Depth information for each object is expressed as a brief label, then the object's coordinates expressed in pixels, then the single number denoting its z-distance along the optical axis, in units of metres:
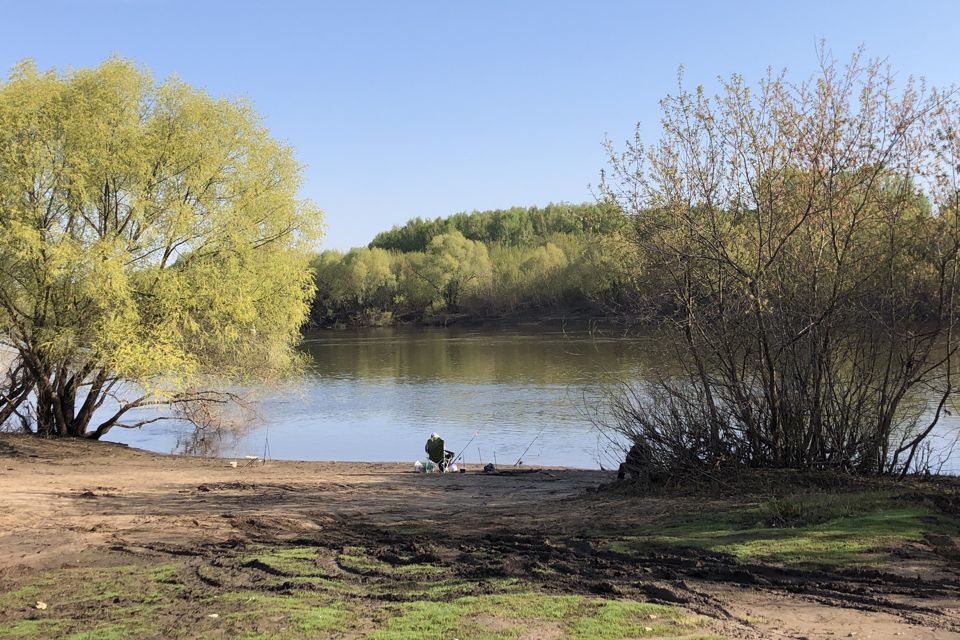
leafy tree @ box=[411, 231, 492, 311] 104.75
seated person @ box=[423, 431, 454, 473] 19.02
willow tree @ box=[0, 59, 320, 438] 19.77
